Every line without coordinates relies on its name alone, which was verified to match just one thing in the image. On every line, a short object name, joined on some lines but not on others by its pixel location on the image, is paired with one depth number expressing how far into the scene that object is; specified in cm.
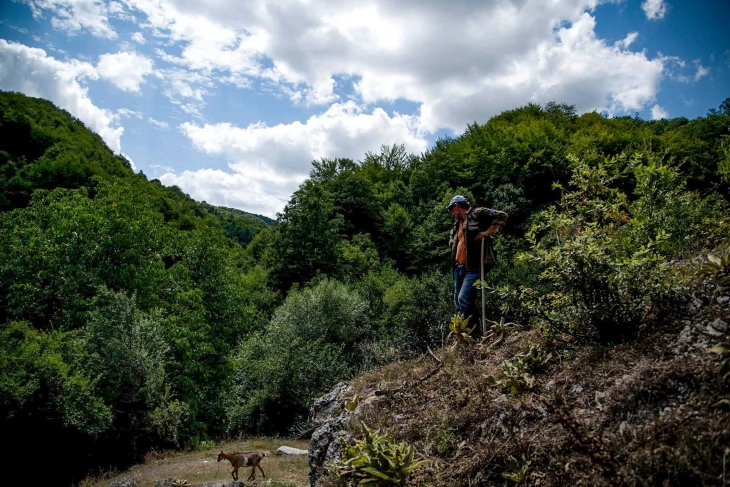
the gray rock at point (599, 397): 315
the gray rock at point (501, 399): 380
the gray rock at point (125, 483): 884
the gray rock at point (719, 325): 302
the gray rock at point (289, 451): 1144
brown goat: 800
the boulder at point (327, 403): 622
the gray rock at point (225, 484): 714
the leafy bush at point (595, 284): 361
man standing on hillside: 583
